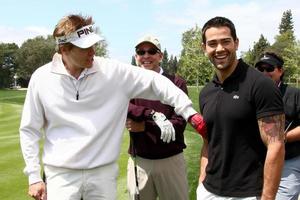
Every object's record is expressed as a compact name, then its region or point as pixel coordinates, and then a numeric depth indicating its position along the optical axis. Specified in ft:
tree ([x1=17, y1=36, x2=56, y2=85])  303.81
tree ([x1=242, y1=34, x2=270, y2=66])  254.04
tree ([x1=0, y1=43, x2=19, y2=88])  317.42
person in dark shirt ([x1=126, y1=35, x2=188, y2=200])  16.20
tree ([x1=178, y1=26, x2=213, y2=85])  197.77
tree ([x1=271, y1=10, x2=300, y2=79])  213.05
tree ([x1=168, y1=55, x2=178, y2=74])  393.54
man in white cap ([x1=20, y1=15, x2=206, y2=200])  12.01
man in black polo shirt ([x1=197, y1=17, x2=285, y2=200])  10.43
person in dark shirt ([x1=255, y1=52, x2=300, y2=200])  16.84
